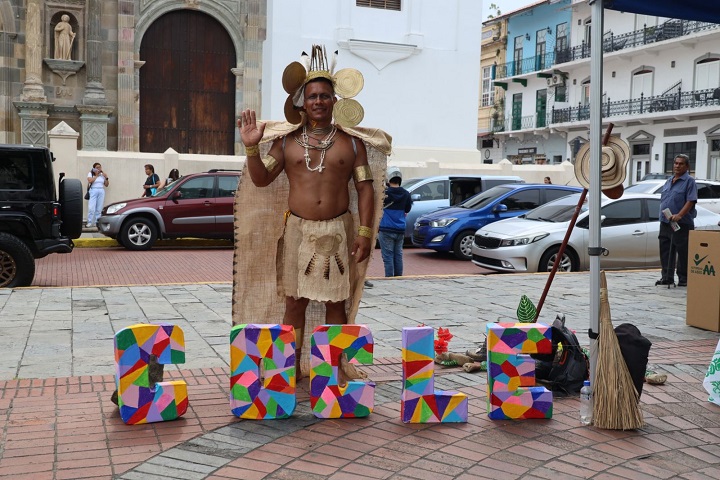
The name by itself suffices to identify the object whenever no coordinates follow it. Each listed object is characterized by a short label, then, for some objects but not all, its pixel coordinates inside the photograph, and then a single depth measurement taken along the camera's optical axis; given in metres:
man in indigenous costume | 5.36
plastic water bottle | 4.94
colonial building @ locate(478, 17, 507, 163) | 51.31
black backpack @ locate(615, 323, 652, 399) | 5.04
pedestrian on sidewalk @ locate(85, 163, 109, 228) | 20.16
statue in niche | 23.20
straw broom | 4.79
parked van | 17.88
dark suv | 10.51
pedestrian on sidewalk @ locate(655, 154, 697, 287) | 10.88
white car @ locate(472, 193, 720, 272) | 12.92
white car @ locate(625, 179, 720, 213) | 18.31
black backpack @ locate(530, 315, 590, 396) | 5.61
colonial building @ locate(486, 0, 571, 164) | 45.88
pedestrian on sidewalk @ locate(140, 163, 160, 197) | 19.45
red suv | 16.53
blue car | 15.60
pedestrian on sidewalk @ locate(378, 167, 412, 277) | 11.26
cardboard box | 7.83
